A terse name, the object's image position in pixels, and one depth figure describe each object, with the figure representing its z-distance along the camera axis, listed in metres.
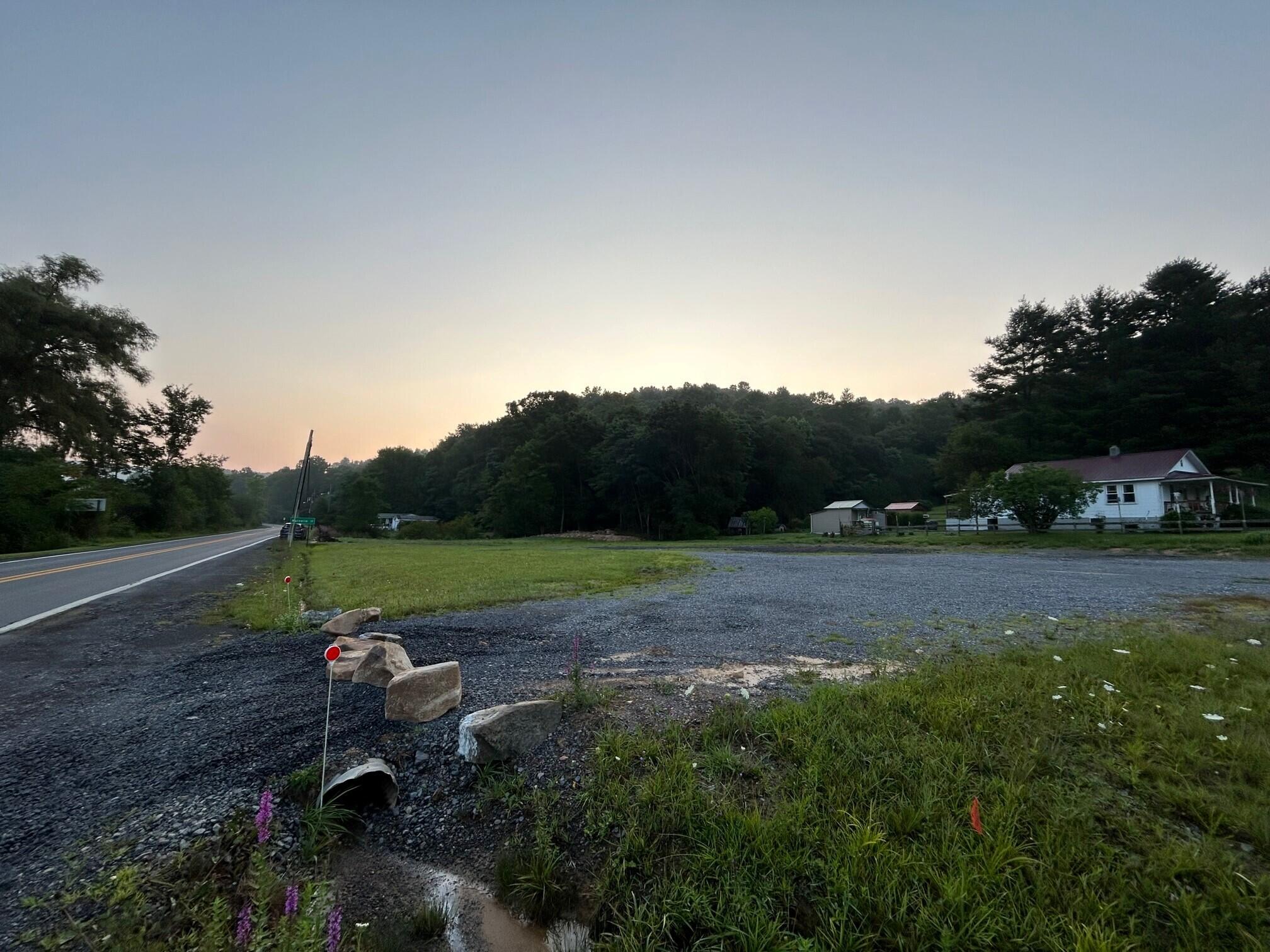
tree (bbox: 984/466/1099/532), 26.69
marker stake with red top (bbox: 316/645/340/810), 3.05
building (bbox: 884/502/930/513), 50.00
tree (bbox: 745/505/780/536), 46.66
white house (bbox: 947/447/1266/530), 31.28
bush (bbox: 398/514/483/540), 56.53
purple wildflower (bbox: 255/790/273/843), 2.69
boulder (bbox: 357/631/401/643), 6.12
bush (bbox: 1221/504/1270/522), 28.39
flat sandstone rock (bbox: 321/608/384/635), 6.98
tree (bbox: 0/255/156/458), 29.70
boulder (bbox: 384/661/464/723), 4.14
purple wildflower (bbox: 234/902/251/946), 2.13
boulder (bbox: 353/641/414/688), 4.88
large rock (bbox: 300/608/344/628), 7.74
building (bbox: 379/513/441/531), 78.56
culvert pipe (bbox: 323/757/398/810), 3.21
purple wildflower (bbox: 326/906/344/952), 2.16
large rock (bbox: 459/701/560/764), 3.50
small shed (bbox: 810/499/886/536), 41.91
